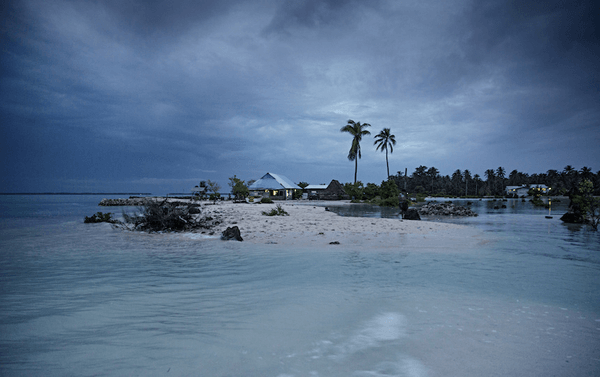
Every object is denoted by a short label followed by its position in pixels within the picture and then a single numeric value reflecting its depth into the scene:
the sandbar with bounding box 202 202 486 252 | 9.62
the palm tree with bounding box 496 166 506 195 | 122.78
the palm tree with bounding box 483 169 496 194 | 115.30
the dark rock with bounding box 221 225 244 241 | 10.08
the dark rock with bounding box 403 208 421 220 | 18.20
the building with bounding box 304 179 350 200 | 62.21
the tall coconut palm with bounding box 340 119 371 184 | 57.88
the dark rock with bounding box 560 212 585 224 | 17.73
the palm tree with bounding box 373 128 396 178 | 59.77
